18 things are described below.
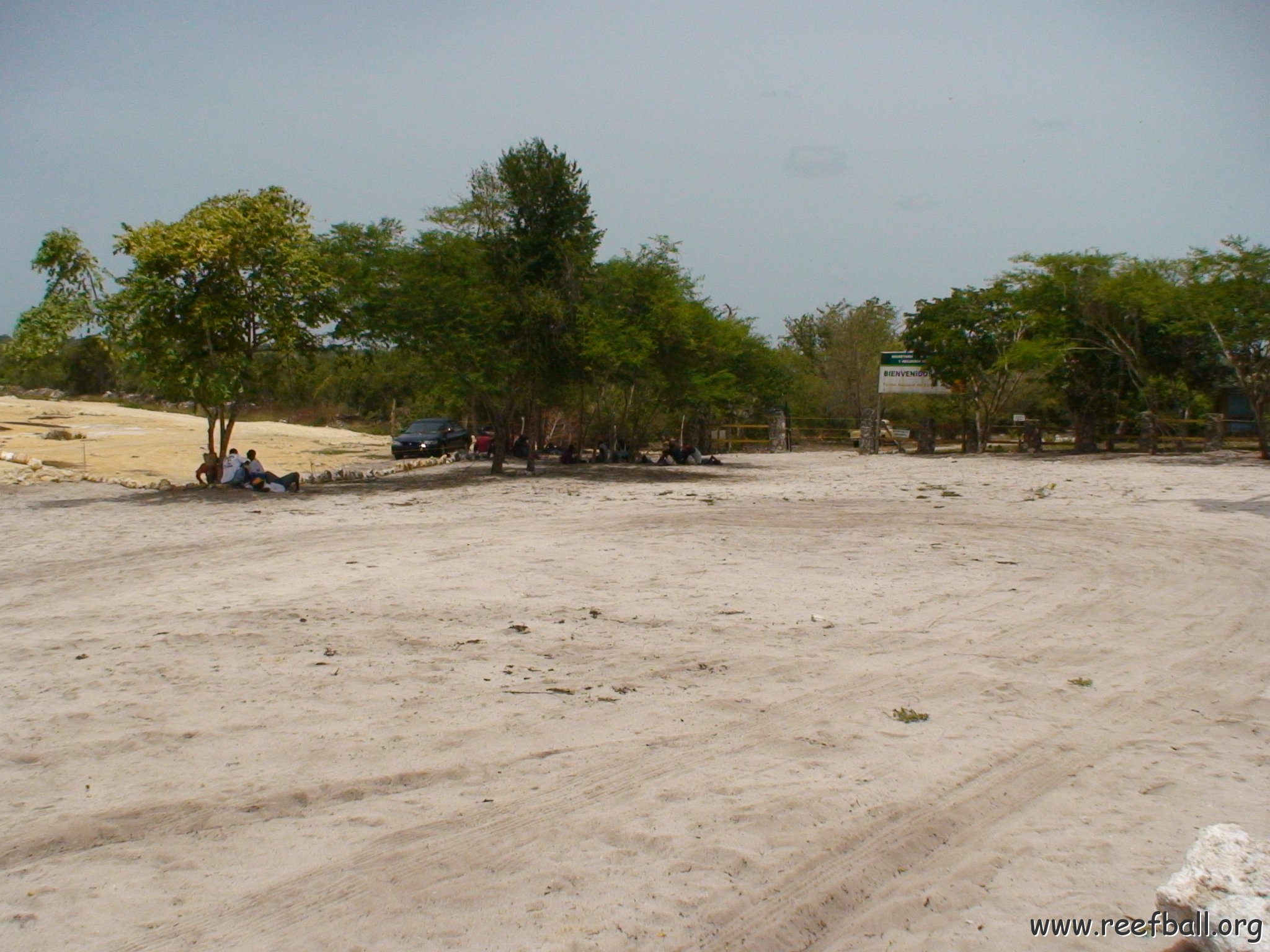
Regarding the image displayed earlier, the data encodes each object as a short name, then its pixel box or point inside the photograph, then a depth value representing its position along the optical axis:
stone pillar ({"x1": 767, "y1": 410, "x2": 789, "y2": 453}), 40.41
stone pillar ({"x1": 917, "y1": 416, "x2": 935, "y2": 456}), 37.62
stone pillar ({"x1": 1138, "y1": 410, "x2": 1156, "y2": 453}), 32.59
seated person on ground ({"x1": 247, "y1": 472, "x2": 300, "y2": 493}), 18.83
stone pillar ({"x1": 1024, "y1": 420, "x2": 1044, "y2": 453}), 35.50
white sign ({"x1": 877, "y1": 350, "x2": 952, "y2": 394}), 37.69
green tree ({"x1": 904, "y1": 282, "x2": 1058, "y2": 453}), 35.34
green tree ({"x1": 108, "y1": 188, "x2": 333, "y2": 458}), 17.59
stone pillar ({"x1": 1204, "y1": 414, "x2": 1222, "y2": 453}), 31.92
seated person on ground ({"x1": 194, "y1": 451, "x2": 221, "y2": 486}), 19.62
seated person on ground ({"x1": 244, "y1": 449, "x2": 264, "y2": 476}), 19.23
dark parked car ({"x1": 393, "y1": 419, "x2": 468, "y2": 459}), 34.53
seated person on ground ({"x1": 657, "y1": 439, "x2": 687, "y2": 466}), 31.16
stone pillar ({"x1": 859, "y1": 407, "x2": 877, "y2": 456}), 38.34
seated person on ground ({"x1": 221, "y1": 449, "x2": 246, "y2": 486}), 19.11
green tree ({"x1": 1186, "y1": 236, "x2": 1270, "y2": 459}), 28.42
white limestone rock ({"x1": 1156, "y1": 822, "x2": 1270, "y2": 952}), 2.99
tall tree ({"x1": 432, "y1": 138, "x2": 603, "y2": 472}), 25.20
